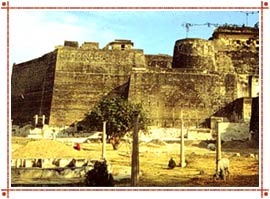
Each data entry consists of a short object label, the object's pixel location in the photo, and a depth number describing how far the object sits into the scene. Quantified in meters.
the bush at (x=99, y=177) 6.96
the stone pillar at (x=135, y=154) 7.46
